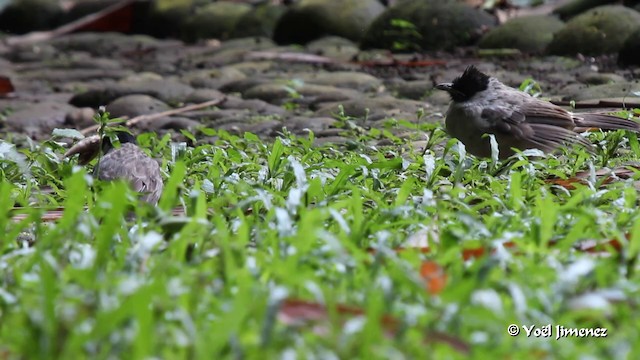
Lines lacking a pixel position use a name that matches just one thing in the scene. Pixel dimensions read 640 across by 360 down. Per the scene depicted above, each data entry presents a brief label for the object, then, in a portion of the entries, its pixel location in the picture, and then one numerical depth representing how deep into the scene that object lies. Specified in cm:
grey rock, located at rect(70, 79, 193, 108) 1923
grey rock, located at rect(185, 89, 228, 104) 1869
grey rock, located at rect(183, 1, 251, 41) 2834
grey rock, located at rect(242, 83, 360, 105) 1806
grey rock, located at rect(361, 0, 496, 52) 2283
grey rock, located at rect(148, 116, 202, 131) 1658
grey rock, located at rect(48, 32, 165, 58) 2730
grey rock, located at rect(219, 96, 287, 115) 1737
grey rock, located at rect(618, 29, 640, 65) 1831
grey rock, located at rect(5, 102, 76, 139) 1739
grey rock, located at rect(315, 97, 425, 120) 1602
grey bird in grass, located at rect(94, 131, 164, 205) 1046
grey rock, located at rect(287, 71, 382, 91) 1900
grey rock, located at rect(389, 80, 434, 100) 1795
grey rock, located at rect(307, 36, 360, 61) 2309
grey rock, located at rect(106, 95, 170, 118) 1784
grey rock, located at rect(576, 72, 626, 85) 1695
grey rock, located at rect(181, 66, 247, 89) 2034
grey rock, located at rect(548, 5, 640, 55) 1973
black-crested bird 1206
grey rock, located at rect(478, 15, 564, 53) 2117
